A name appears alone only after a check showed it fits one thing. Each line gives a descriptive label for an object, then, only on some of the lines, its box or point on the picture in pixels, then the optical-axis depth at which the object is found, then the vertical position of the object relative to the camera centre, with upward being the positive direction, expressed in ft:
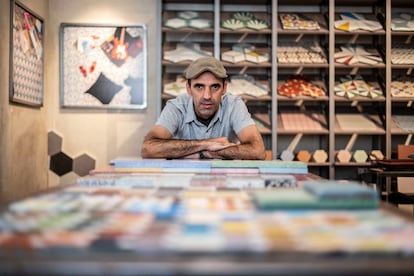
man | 8.91 +0.26
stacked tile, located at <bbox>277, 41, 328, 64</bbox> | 15.72 +2.76
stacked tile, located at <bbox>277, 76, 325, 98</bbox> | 15.74 +1.50
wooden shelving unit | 15.61 +2.26
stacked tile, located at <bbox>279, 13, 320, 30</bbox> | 15.72 +3.83
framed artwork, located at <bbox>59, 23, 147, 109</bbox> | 16.57 +2.29
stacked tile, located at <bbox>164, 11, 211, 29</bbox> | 15.44 +3.73
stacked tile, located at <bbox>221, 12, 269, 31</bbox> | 15.62 +3.77
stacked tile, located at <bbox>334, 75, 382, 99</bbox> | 15.78 +1.52
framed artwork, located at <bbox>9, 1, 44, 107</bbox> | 13.09 +2.27
